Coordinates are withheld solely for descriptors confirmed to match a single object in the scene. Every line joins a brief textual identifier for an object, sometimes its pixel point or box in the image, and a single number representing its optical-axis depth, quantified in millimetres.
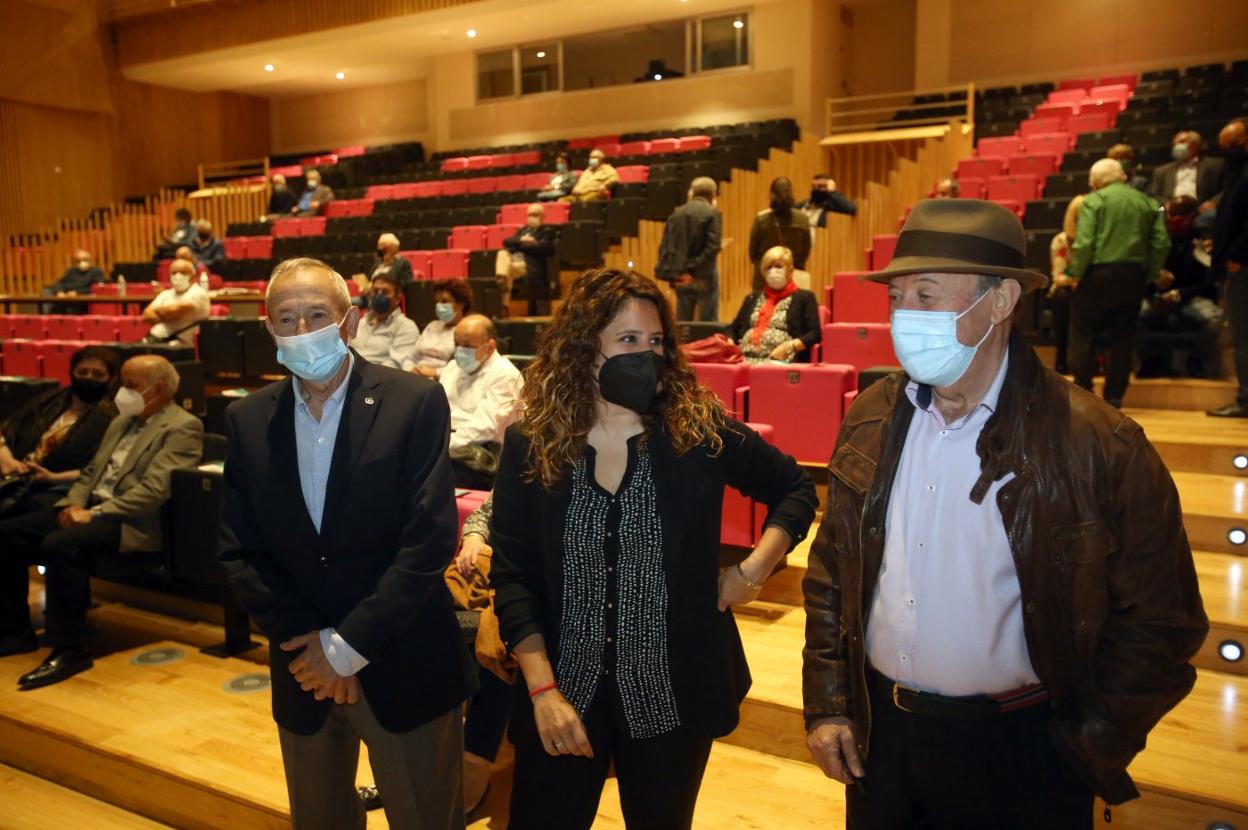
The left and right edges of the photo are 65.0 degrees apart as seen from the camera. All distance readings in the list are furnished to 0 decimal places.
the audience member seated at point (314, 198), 13016
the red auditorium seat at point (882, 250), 6754
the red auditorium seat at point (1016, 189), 7500
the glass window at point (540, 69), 14711
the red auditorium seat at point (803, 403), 4051
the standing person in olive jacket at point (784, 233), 6086
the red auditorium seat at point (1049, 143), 8695
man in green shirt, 4648
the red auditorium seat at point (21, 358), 7262
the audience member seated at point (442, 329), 5176
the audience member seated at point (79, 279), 10859
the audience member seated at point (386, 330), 5625
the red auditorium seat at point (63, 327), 8367
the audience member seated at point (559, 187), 10031
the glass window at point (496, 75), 15258
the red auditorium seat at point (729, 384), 4227
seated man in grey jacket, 3490
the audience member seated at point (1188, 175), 5855
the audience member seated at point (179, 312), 7207
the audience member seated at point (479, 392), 3830
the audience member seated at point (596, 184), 9250
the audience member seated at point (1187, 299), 5223
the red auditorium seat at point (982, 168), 8320
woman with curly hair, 1512
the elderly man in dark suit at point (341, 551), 1742
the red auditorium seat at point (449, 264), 8781
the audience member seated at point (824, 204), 7379
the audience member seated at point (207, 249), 10789
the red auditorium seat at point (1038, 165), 8094
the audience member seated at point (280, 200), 13586
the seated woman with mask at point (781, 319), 4871
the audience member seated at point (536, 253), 8039
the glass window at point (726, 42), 13109
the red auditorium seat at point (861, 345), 4715
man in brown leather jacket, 1244
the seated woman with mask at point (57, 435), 3785
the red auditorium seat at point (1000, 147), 9125
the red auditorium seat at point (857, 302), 5945
